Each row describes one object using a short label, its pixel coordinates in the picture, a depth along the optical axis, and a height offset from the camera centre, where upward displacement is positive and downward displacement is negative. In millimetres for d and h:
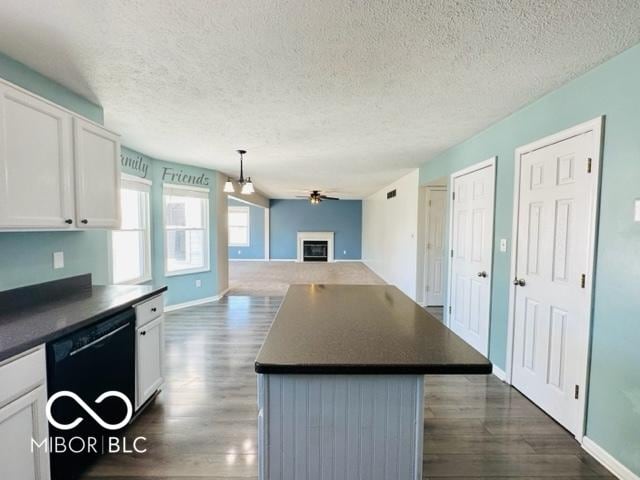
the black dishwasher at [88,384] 1494 -871
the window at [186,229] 4988 -39
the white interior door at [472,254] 3123 -268
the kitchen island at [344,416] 1211 -737
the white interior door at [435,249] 5348 -332
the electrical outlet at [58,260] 2258 -253
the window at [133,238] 4035 -164
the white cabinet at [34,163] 1604 +350
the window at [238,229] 11914 -66
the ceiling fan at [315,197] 7857 +799
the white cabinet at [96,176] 2066 +358
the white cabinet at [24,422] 1238 -829
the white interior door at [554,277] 2029 -338
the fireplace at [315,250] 12000 -840
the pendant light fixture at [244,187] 4141 +544
